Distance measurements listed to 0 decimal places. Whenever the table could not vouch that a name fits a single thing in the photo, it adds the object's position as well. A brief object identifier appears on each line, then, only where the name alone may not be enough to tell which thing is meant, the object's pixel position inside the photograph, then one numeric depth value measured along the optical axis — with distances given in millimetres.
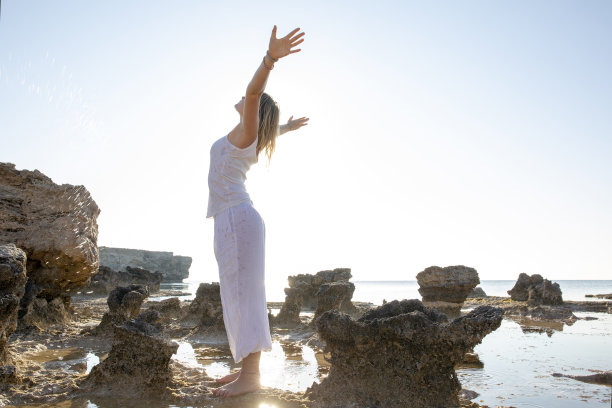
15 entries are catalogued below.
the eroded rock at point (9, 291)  3605
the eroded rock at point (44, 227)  6426
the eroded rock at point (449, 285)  13555
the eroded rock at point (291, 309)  9953
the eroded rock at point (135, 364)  3350
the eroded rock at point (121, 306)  6559
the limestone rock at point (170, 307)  9734
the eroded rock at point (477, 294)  29902
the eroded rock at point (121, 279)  23703
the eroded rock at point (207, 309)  7725
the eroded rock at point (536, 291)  18500
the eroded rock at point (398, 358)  3043
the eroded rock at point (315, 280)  17281
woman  3332
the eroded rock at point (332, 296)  9008
